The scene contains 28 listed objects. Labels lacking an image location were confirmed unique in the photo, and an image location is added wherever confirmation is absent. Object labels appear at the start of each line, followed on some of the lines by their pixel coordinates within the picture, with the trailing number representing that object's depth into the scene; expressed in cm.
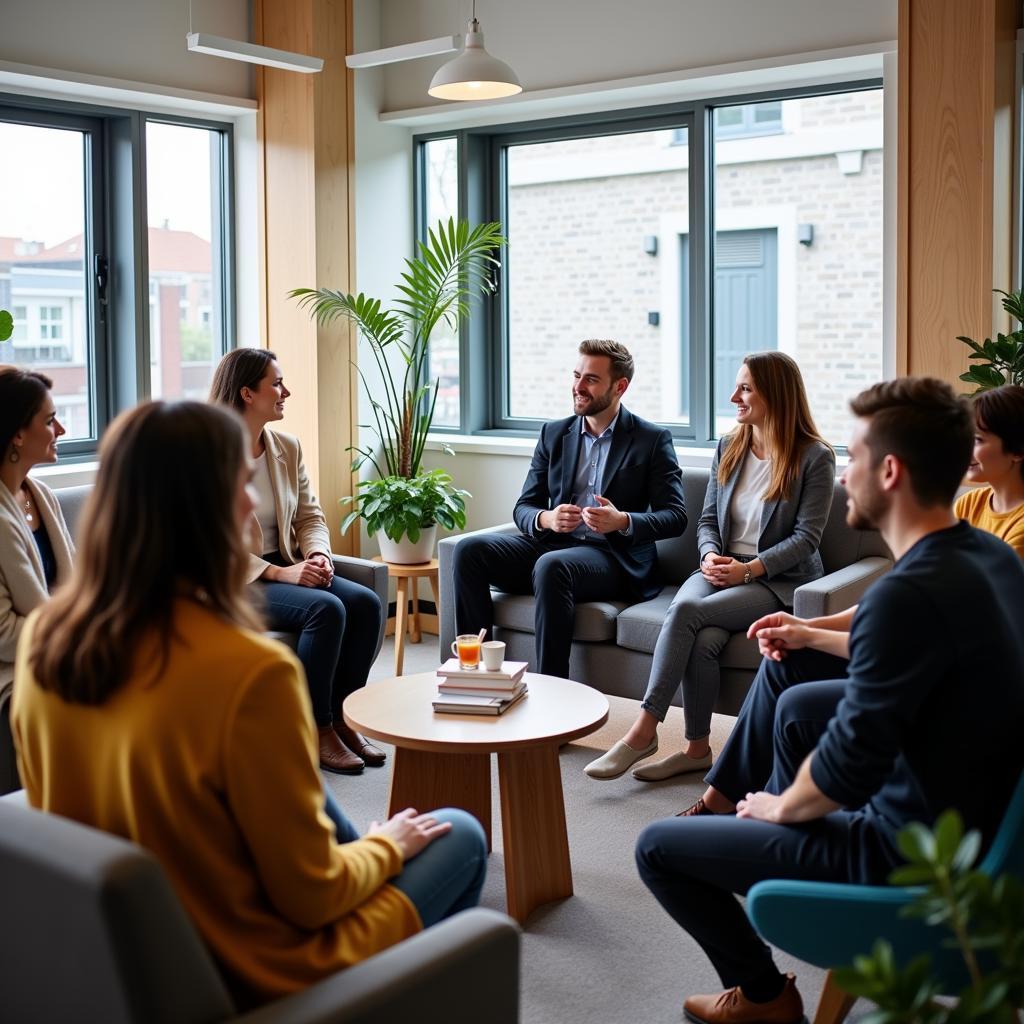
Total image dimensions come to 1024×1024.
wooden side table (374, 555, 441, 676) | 512
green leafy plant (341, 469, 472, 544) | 517
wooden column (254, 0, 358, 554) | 541
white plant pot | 524
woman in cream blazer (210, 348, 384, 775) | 400
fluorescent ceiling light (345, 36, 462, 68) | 472
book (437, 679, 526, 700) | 312
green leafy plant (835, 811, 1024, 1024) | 115
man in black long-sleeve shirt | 187
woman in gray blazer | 382
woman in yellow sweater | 150
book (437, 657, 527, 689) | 312
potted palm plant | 521
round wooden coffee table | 289
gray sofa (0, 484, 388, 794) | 317
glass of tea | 324
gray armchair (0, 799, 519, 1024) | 134
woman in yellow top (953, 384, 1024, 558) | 306
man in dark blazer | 418
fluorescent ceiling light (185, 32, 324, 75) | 460
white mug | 320
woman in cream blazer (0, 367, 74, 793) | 317
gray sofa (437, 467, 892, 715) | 383
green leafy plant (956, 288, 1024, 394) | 379
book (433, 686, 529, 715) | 305
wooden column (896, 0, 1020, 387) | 419
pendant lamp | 419
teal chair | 186
